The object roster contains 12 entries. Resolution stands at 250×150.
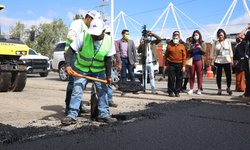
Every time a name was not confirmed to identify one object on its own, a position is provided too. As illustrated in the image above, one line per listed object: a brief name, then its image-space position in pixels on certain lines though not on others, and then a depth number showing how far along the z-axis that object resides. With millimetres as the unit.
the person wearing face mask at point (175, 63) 9391
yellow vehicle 10125
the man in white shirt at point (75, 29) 6047
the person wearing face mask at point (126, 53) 9617
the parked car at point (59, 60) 17031
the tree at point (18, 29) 61134
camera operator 10078
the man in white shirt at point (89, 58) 5457
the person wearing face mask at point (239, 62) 9555
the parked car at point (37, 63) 19641
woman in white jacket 9539
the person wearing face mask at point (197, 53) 10086
